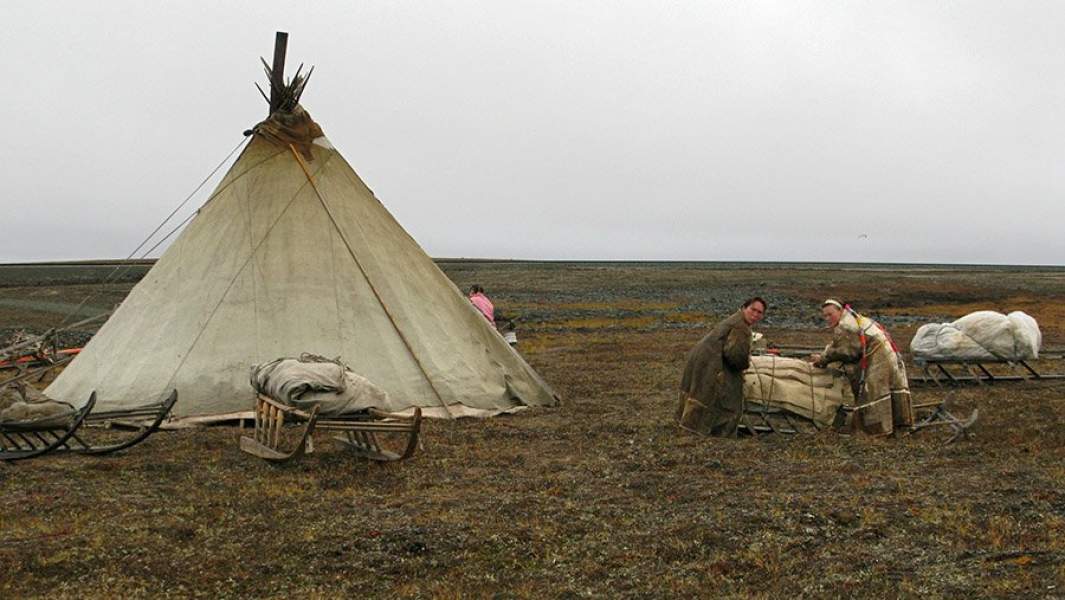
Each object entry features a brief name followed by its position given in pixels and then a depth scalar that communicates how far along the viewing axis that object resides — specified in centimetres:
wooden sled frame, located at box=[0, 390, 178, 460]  898
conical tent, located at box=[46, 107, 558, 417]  1149
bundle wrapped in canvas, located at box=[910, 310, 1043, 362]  1480
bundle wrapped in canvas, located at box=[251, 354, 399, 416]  900
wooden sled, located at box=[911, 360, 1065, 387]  1495
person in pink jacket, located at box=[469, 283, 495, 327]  1700
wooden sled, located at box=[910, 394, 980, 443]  996
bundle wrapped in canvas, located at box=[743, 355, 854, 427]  1052
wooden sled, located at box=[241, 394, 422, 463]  876
